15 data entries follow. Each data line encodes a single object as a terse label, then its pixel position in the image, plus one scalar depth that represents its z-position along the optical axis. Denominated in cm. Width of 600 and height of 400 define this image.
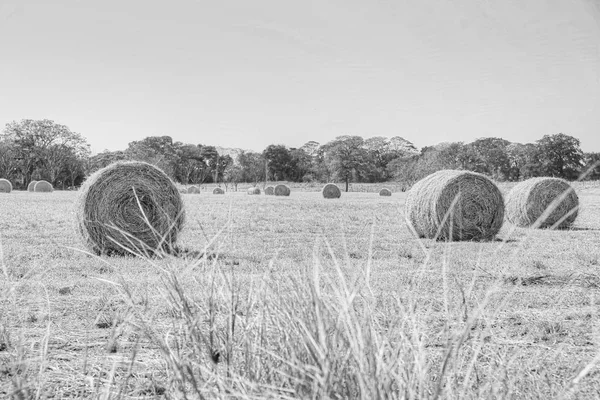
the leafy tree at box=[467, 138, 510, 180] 8711
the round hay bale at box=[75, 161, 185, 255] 1039
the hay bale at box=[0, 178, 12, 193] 4894
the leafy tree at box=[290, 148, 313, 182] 10349
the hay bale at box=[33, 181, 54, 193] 5322
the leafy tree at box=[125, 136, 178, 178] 8475
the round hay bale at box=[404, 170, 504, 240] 1397
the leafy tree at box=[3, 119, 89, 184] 7812
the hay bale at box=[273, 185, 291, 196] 5219
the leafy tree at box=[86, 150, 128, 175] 8844
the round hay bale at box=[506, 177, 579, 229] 1826
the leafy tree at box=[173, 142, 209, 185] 7998
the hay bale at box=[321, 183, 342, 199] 4881
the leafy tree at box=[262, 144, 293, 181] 9738
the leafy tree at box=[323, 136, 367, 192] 9238
